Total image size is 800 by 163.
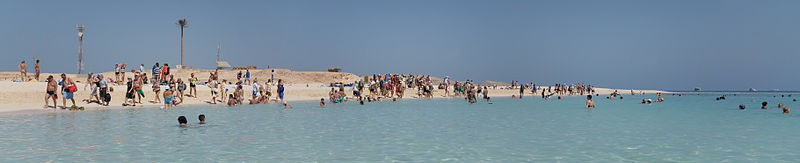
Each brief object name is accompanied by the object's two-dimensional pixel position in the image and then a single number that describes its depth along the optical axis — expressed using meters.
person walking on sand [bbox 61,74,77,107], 26.67
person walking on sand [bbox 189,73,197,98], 37.53
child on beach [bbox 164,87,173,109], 29.98
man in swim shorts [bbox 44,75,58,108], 25.76
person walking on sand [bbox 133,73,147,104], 32.03
